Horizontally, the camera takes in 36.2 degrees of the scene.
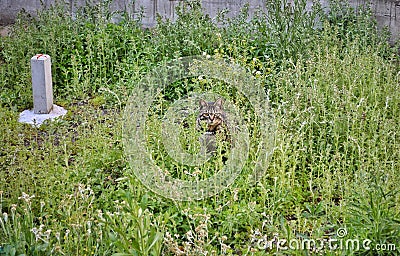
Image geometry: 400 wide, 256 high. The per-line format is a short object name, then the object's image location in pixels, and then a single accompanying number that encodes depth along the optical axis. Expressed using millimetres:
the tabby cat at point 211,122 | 5277
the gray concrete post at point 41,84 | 6742
